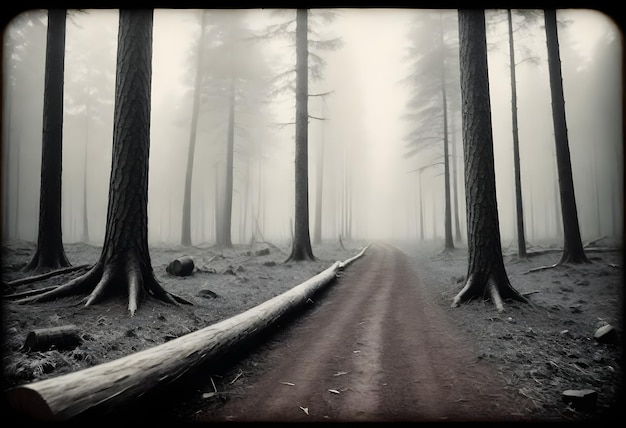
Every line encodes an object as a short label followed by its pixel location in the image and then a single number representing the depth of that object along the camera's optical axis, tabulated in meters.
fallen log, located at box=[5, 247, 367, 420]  2.10
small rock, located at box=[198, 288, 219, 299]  6.38
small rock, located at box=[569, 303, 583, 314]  5.69
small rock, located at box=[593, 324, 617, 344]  4.29
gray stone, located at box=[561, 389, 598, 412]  2.94
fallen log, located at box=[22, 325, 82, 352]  3.36
